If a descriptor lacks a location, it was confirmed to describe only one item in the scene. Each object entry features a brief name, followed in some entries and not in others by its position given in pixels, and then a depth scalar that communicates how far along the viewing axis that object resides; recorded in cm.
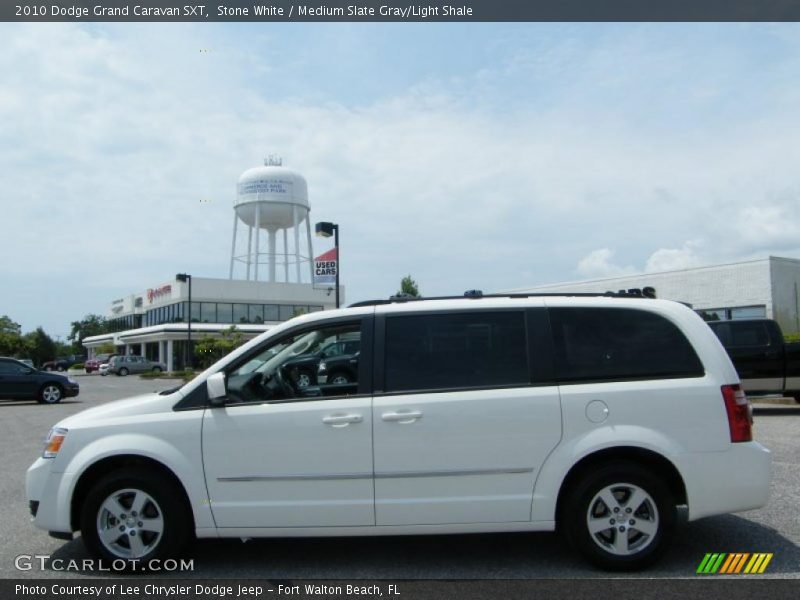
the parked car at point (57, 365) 6906
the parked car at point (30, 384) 2072
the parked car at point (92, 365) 5716
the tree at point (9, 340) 7844
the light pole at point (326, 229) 1923
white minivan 498
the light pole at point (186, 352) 4200
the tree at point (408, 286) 4644
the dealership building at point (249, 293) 5744
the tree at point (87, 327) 12244
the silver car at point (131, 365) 4972
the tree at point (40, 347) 9838
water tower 6066
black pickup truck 1424
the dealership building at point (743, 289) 3638
